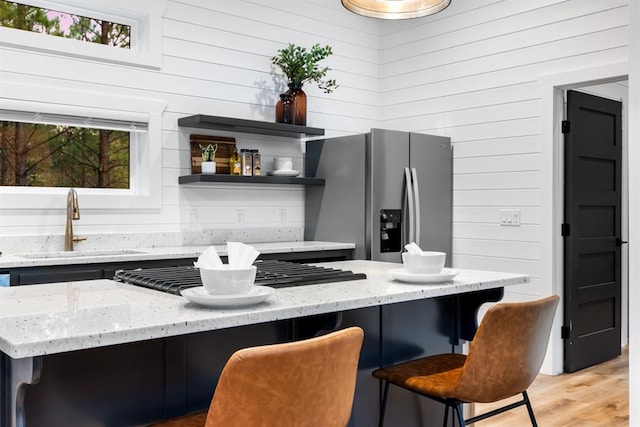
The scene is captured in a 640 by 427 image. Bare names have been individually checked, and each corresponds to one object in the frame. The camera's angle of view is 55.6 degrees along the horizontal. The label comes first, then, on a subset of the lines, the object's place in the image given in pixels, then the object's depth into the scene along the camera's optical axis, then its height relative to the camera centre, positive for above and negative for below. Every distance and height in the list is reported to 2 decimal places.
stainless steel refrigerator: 4.37 +0.15
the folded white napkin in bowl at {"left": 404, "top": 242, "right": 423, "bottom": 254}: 2.16 -0.13
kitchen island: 1.32 -0.36
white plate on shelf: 4.59 +0.30
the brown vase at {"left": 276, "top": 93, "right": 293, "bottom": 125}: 4.61 +0.77
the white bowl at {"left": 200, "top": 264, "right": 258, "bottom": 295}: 1.56 -0.18
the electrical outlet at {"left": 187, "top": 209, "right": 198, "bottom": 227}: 4.33 -0.04
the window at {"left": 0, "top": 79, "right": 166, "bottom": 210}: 3.63 +0.41
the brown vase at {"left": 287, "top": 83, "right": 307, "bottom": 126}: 4.63 +0.84
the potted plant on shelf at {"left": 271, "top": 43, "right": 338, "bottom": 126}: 4.61 +1.08
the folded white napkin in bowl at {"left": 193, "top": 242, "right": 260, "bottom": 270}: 1.61 -0.13
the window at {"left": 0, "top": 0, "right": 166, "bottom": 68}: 3.67 +1.18
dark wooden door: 4.32 -0.12
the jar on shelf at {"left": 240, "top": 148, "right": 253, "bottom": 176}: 4.38 +0.36
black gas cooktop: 1.89 -0.22
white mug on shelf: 4.64 +0.36
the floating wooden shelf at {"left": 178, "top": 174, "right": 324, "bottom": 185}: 4.07 +0.23
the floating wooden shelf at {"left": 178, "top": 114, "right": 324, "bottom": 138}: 4.10 +0.61
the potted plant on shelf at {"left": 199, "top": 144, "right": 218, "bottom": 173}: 4.21 +0.38
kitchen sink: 3.51 -0.26
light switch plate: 4.45 -0.03
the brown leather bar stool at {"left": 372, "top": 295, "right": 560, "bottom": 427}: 1.85 -0.48
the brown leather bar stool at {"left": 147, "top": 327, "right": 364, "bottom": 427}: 1.28 -0.38
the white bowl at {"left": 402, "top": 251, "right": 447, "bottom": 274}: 2.10 -0.17
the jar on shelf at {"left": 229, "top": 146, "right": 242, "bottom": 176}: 4.36 +0.33
